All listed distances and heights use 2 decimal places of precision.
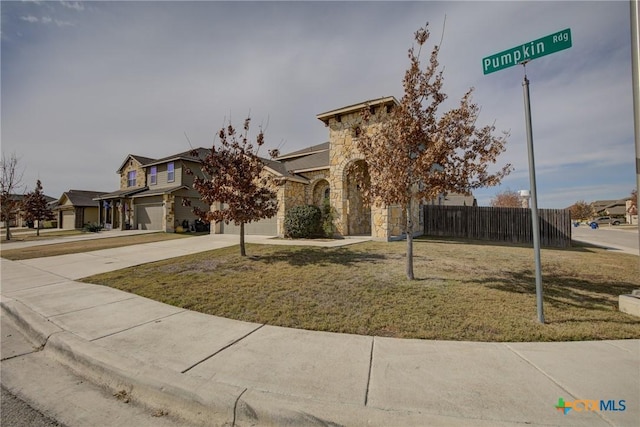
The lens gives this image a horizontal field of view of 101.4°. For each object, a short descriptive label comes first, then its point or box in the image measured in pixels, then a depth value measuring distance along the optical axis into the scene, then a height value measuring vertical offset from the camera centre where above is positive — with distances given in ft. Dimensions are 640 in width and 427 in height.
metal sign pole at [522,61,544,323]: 13.03 +1.00
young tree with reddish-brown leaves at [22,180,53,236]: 83.05 +6.68
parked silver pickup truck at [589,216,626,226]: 166.71 -5.58
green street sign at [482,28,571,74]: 12.00 +7.86
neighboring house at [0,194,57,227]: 76.95 +4.74
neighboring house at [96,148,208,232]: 74.33 +8.42
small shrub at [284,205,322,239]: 49.16 -0.48
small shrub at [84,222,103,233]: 85.51 -1.26
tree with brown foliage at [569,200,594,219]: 186.09 +1.42
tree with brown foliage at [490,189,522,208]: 163.22 +9.80
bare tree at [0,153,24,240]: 68.69 +7.51
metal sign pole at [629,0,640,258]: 12.96 +7.18
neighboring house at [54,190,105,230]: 107.14 +5.97
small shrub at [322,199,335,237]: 49.93 -0.41
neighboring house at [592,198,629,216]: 209.37 +3.23
